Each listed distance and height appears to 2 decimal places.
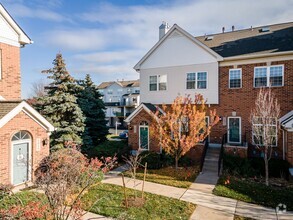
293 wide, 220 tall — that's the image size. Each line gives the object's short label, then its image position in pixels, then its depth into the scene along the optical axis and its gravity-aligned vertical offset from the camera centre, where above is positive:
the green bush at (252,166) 12.74 -3.51
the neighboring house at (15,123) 10.40 -0.74
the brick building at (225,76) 14.79 +2.78
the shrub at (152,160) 14.60 -3.53
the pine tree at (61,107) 17.67 +0.22
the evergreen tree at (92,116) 20.11 -0.68
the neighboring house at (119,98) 51.03 +3.04
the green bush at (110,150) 16.47 -3.26
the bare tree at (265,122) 11.63 -0.67
